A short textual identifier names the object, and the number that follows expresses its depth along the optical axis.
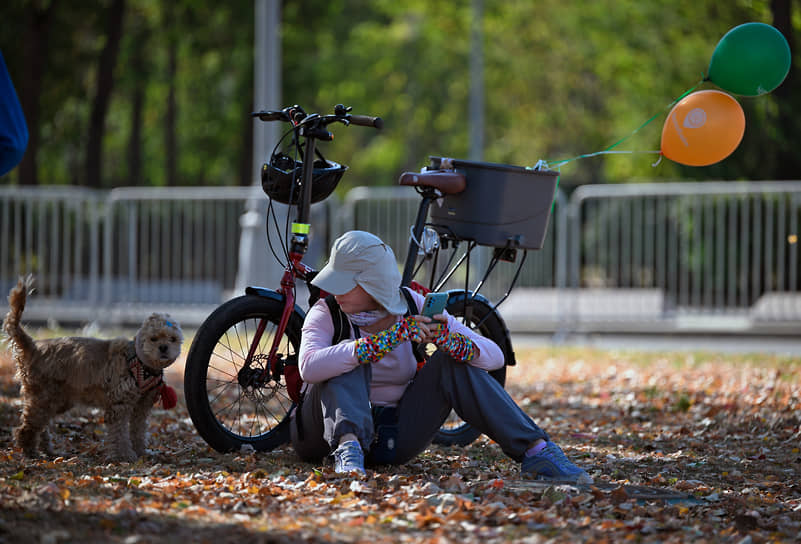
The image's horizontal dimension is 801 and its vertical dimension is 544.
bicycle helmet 10.30
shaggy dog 9.80
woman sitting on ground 8.65
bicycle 9.80
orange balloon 11.30
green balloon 11.68
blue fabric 9.12
